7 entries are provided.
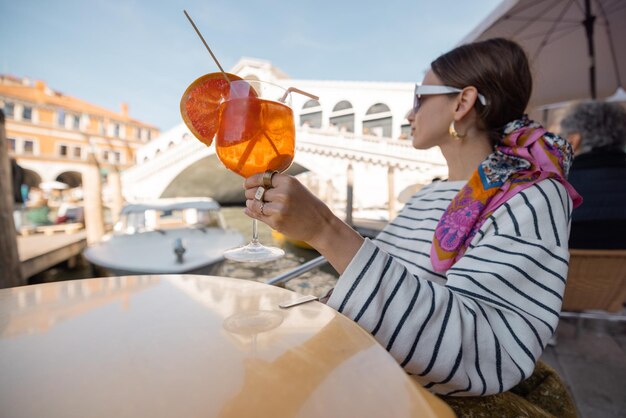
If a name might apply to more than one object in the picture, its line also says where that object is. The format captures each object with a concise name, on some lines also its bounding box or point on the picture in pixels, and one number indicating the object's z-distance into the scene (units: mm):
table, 289
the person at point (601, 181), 1639
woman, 517
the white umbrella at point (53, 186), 16234
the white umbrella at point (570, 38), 2852
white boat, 3604
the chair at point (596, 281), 1541
